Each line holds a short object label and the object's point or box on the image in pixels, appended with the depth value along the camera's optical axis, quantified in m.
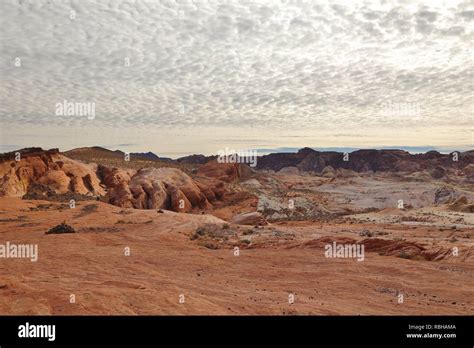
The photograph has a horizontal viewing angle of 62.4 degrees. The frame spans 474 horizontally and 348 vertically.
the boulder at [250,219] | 25.89
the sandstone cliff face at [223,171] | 52.92
